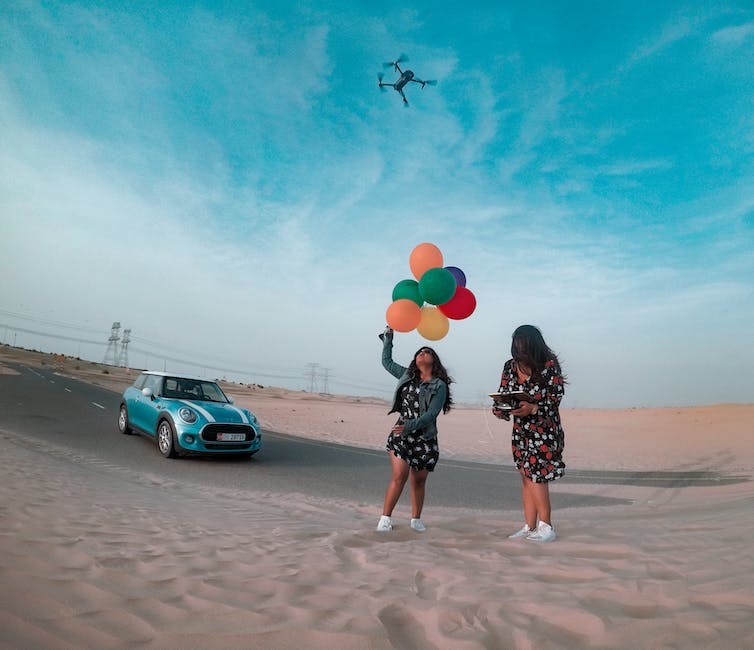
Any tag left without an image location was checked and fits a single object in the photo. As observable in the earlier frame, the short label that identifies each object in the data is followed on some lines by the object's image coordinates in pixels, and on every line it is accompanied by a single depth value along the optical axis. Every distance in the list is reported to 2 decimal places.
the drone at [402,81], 15.49
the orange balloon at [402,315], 5.71
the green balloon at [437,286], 5.71
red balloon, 6.04
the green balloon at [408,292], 6.01
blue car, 9.14
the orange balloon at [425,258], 6.14
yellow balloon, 6.03
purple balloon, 6.29
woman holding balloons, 4.52
